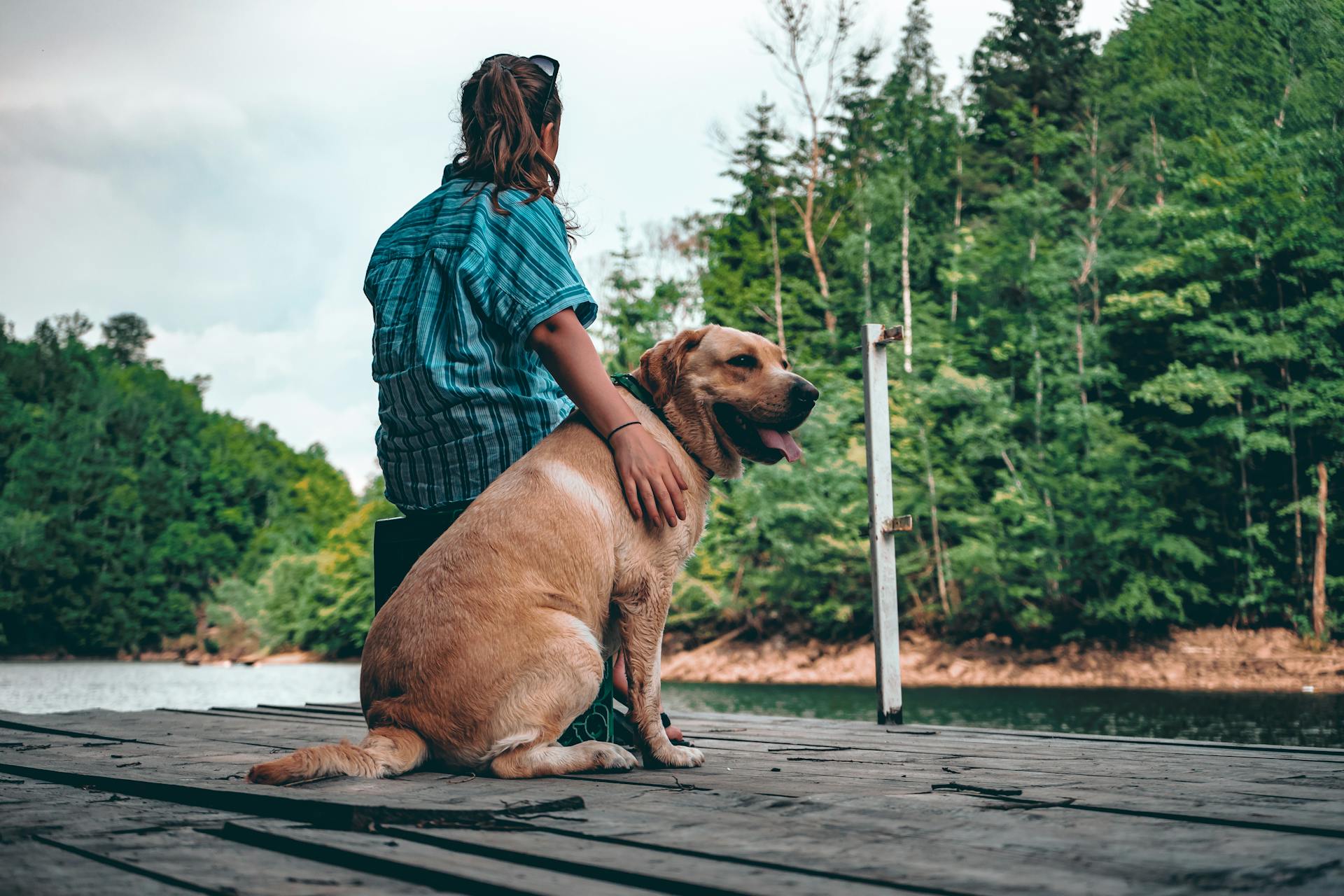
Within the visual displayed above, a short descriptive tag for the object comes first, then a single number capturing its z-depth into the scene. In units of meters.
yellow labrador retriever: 2.76
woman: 3.24
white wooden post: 5.34
